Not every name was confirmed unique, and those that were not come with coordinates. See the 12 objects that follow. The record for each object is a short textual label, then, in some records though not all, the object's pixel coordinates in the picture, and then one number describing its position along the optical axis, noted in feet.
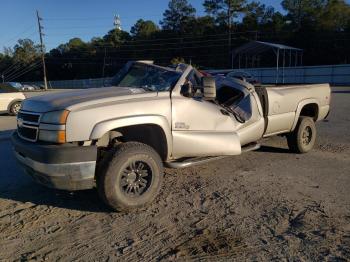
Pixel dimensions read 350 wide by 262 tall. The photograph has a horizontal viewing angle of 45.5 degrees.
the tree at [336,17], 212.43
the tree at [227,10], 258.78
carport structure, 133.29
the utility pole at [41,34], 231.57
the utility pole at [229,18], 255.00
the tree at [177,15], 288.71
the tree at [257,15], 256.25
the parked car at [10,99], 54.03
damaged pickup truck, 15.08
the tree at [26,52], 349.41
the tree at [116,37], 298.35
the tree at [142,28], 300.44
